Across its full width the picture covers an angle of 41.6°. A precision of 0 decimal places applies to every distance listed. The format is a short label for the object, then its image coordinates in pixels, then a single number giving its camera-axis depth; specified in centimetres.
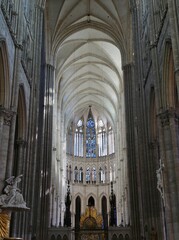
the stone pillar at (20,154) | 1341
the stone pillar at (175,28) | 883
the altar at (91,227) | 2137
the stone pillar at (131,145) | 1872
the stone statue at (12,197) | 1010
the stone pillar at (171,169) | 1002
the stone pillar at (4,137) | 1054
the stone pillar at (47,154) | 1903
